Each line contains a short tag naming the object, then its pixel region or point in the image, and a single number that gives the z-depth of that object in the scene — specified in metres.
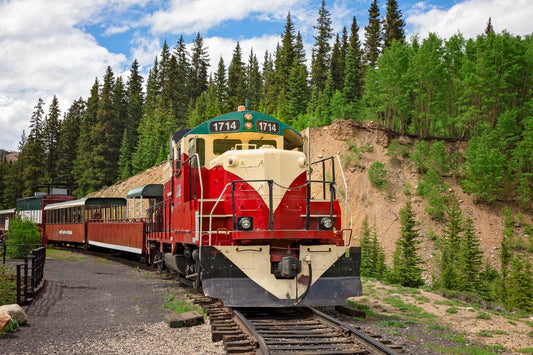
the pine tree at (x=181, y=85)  71.36
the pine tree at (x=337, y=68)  60.80
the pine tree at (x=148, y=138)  58.56
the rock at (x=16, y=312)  7.20
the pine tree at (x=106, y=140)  65.19
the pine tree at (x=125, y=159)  62.33
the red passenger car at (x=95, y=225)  17.33
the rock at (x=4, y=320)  6.66
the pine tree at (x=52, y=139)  75.56
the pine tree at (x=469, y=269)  17.70
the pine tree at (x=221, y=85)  71.83
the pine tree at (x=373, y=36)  53.94
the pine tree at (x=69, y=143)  74.25
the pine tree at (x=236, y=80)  68.50
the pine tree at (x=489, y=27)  64.61
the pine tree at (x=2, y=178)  78.03
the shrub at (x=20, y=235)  20.27
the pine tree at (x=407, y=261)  17.03
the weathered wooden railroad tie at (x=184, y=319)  7.31
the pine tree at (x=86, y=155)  64.81
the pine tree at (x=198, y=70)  81.88
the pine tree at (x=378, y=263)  19.59
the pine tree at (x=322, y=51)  66.31
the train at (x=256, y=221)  7.48
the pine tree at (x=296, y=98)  54.03
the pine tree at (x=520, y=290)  15.59
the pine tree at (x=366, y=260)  20.25
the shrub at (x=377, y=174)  30.98
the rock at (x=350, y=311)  8.16
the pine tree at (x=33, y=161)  71.94
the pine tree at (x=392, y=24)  50.75
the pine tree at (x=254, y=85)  73.24
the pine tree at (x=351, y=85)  46.51
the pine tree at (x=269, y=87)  64.06
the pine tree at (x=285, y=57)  65.75
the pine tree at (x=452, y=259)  17.53
